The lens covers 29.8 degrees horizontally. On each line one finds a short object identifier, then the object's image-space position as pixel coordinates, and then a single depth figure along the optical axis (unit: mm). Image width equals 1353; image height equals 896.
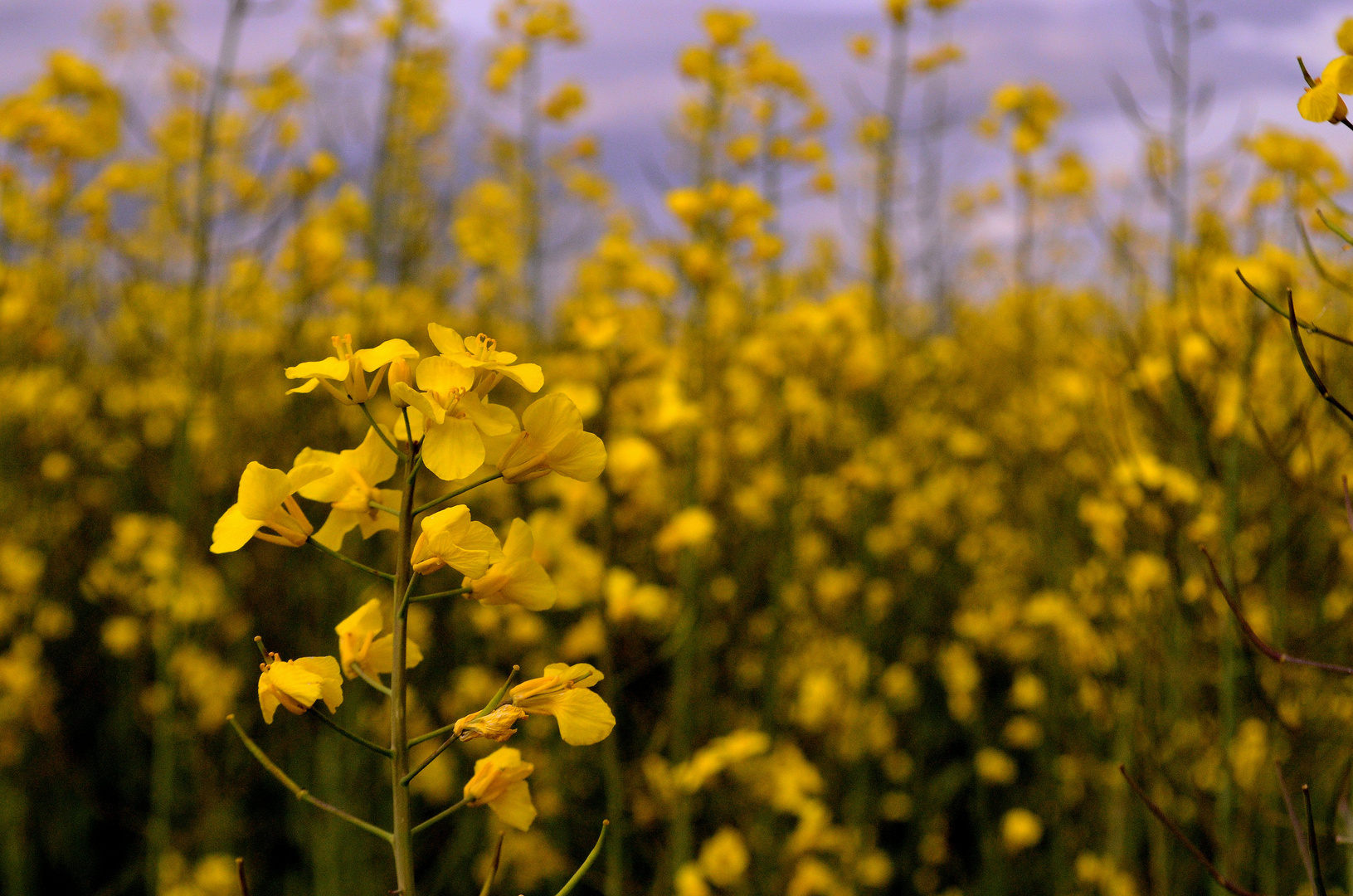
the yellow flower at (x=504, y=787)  317
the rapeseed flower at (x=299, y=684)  305
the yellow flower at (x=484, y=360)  310
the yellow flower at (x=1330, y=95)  321
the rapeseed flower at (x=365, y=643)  324
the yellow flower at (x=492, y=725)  308
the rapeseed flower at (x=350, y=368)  308
